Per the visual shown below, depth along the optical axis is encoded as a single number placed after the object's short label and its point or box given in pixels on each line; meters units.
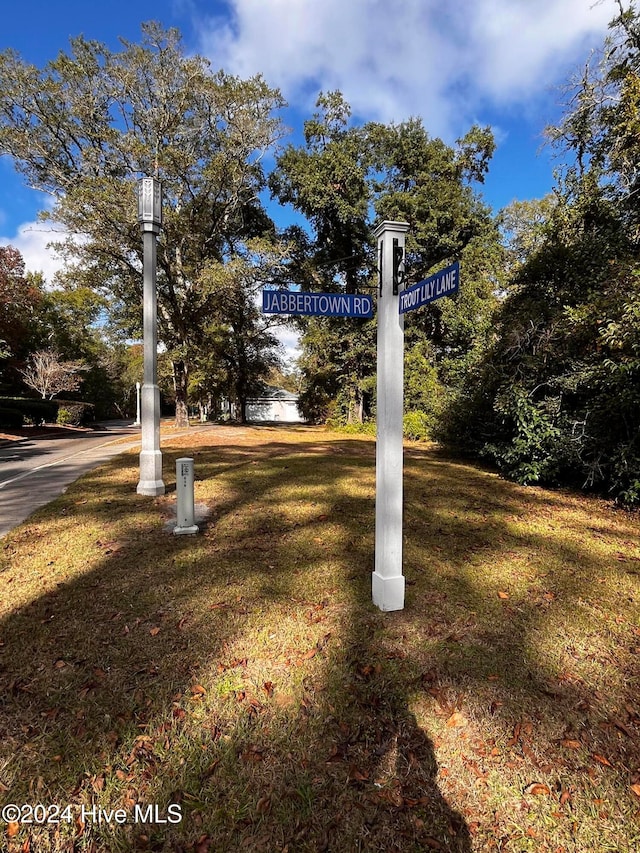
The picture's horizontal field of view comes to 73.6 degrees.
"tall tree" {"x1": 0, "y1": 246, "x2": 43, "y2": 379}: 20.47
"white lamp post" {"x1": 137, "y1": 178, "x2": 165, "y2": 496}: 6.36
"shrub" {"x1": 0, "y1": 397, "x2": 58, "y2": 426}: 20.34
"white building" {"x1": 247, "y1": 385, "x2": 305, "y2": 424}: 48.03
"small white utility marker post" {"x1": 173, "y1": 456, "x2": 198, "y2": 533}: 4.61
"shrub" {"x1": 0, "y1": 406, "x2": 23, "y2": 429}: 17.72
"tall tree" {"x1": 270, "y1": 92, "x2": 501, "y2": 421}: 20.47
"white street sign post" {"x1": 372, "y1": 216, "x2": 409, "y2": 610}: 3.00
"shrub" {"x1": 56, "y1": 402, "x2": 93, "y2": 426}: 23.55
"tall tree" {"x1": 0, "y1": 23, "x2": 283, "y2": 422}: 15.60
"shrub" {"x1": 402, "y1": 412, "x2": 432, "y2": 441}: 17.48
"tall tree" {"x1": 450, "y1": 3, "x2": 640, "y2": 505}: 6.09
